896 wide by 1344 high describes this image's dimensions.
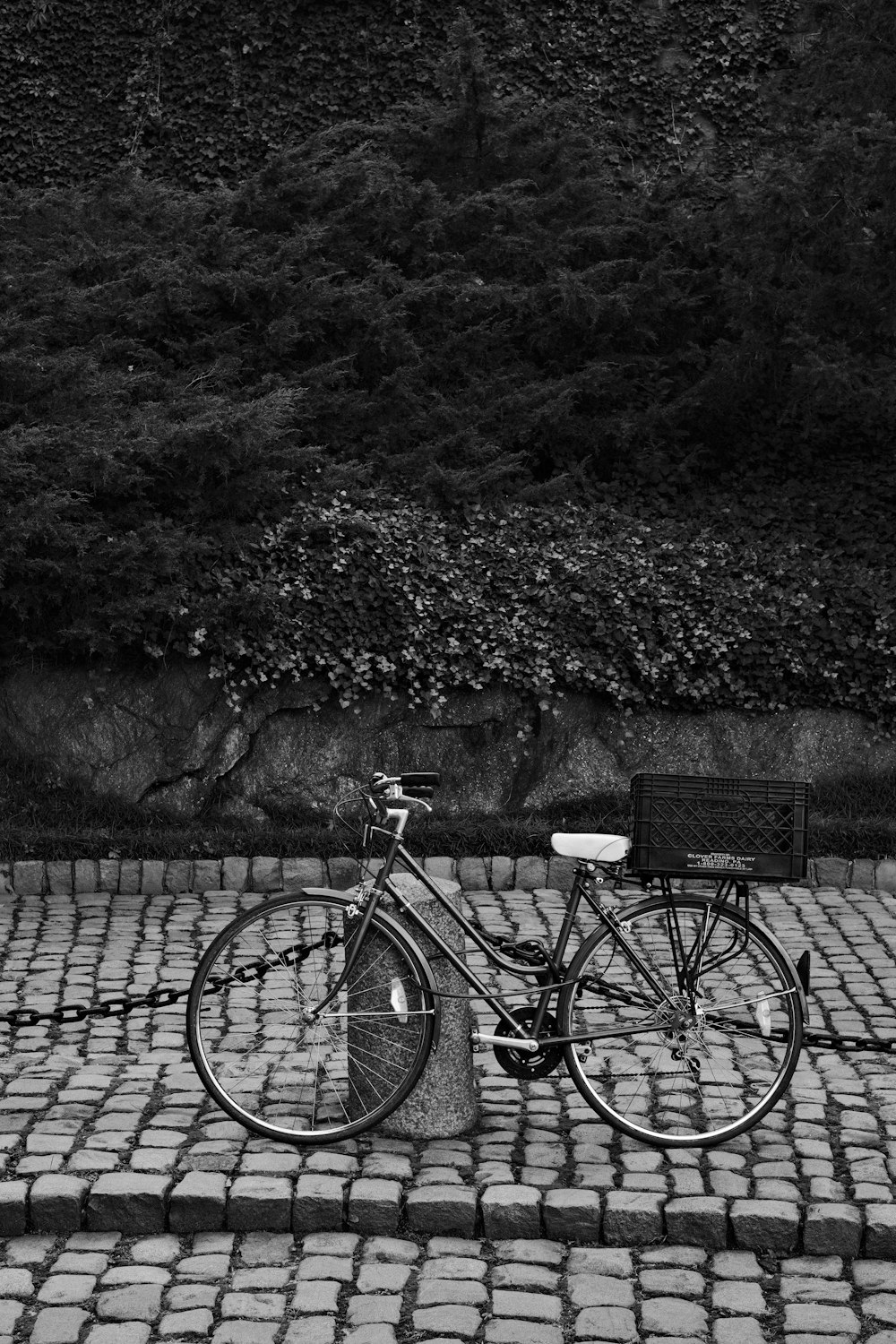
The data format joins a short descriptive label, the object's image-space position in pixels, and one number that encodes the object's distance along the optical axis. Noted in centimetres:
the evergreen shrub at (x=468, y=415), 841
